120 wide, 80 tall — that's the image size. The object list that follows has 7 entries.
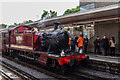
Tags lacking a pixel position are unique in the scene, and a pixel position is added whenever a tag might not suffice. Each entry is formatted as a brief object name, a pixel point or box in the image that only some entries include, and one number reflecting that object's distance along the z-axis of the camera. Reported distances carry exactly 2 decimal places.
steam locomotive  6.45
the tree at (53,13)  50.43
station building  7.51
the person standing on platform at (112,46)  8.74
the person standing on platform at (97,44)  9.86
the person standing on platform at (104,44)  8.79
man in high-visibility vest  7.95
